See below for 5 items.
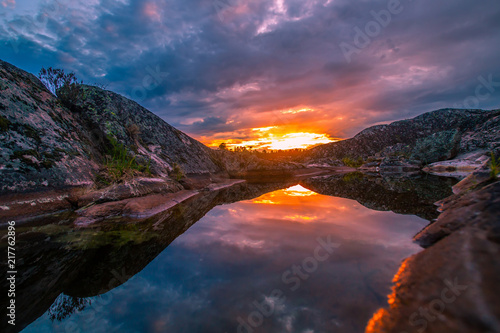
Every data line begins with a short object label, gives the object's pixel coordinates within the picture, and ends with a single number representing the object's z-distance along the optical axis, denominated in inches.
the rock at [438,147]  734.7
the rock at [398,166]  701.9
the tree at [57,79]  318.3
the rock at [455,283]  48.3
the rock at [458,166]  508.1
